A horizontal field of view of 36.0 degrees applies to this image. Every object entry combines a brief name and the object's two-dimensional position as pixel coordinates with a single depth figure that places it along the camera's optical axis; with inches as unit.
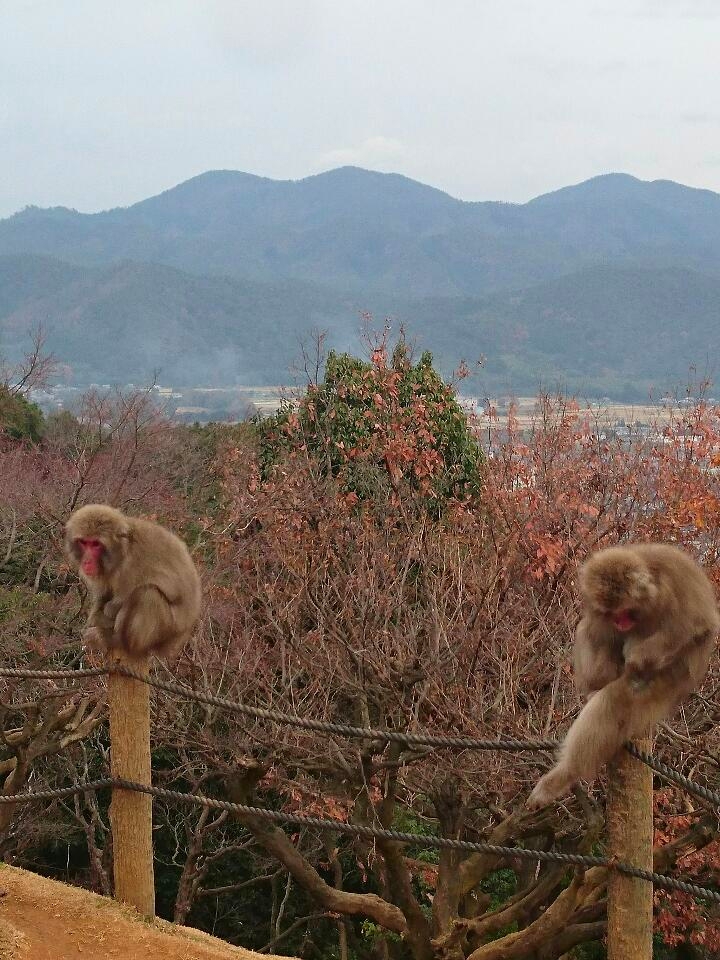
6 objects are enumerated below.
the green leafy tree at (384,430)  525.0
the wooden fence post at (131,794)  154.2
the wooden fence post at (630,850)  122.5
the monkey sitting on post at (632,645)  133.7
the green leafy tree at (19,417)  860.0
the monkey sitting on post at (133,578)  187.0
